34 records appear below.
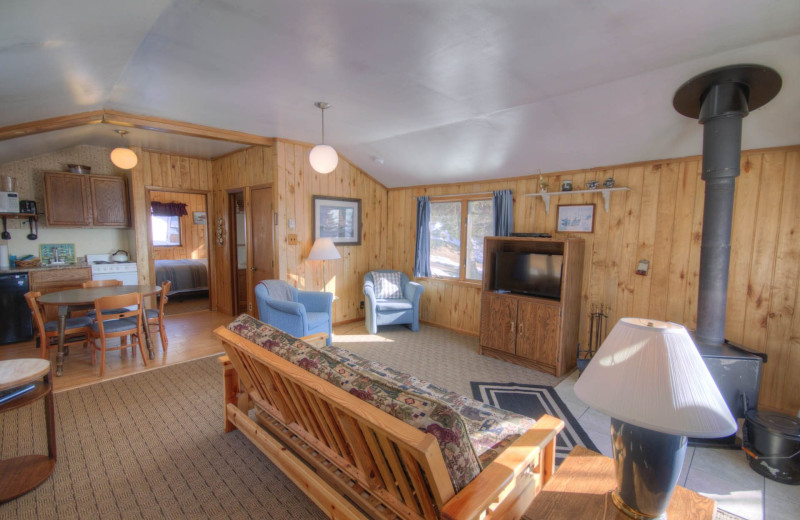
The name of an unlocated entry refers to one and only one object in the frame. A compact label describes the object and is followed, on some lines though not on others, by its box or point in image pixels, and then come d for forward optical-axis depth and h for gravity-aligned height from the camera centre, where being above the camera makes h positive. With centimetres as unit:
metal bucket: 213 -129
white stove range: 489 -58
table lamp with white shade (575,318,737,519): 94 -46
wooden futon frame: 116 -92
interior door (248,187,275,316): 475 -11
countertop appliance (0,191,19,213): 432 +32
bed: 641 -85
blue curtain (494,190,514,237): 434 +25
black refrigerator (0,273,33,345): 420 -100
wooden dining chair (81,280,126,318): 407 -65
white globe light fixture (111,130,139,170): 388 +79
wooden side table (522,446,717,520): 114 -91
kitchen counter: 424 -51
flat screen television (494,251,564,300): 378 -45
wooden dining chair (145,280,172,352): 388 -102
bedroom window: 781 -2
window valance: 754 +44
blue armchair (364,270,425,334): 490 -100
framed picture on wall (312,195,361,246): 497 +18
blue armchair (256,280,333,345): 357 -85
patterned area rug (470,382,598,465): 253 -146
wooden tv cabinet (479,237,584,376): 357 -93
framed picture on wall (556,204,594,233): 379 +18
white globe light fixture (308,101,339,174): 332 +70
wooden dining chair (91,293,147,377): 324 -94
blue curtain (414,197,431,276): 525 -12
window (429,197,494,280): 482 -3
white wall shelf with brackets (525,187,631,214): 357 +43
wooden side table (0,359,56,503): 188 -117
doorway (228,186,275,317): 480 -18
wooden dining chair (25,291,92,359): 324 -101
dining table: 329 -68
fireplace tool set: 370 -98
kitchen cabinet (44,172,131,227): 472 +39
